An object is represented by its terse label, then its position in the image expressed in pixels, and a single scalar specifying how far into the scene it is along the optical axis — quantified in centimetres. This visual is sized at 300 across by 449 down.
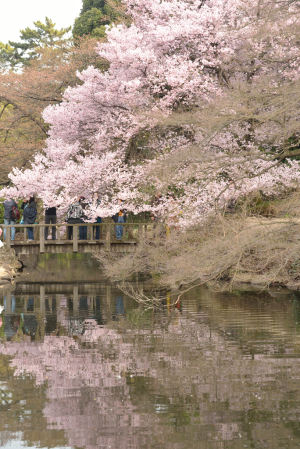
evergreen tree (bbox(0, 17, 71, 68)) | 5294
